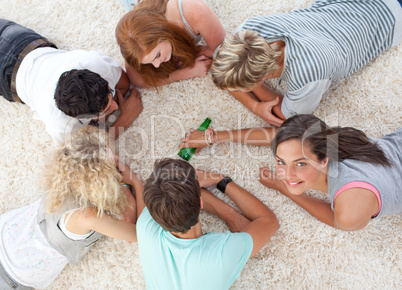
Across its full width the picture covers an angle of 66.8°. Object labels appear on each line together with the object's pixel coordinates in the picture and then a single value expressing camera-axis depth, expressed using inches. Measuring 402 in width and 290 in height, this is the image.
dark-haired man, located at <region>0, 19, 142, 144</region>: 43.6
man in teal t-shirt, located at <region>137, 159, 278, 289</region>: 37.6
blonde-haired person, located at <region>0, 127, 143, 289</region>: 41.9
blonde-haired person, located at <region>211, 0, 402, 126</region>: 42.3
